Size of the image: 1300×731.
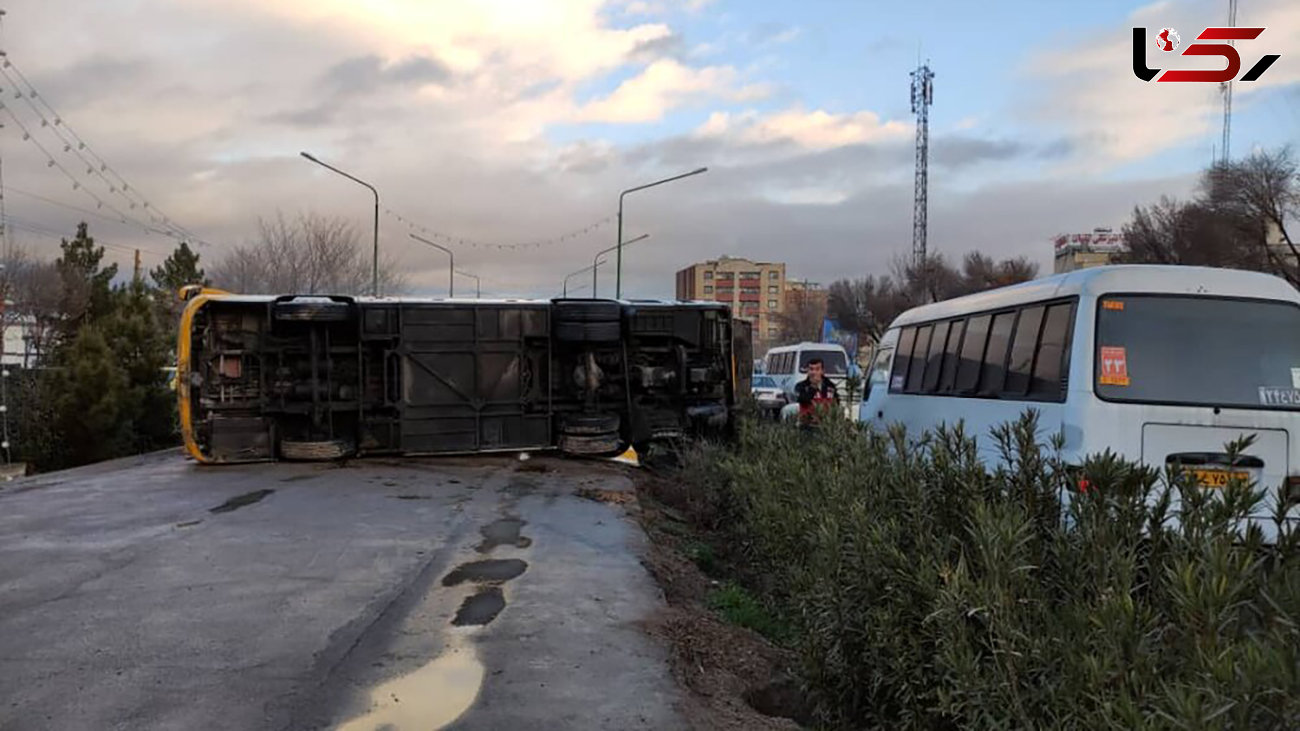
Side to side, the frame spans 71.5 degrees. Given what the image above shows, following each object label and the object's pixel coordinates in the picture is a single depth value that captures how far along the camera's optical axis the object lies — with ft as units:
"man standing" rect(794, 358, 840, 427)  37.86
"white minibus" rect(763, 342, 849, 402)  85.30
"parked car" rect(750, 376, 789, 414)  76.59
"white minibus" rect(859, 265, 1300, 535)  22.50
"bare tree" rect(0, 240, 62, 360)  134.31
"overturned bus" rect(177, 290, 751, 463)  39.96
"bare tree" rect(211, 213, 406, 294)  126.00
